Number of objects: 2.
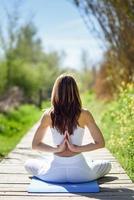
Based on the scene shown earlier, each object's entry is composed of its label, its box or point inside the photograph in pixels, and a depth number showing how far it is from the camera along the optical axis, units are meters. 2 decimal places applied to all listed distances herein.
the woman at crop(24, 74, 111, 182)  6.31
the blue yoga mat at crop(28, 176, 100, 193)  6.10
